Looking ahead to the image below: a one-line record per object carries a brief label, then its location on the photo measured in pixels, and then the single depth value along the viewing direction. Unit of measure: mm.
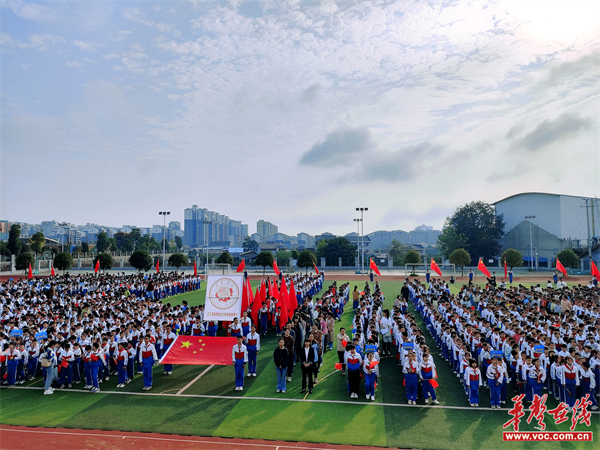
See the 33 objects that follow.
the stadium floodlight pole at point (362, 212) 47491
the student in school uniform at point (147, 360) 10427
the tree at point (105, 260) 37750
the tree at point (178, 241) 139612
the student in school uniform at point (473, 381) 8984
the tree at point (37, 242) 57188
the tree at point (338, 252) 59156
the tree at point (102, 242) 71438
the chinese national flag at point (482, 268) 26094
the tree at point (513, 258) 42553
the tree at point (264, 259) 42434
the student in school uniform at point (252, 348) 11250
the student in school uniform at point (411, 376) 9195
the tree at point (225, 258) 43438
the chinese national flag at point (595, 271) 23072
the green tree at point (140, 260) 37688
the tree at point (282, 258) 68325
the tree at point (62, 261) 36875
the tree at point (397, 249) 94144
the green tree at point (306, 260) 41969
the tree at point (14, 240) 54438
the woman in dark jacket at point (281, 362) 9938
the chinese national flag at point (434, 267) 25975
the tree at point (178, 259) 41219
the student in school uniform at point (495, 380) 8914
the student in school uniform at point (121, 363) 10633
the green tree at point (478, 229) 64500
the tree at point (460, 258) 42188
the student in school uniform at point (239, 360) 10078
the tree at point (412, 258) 43688
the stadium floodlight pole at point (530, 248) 57241
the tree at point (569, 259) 40562
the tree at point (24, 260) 40031
